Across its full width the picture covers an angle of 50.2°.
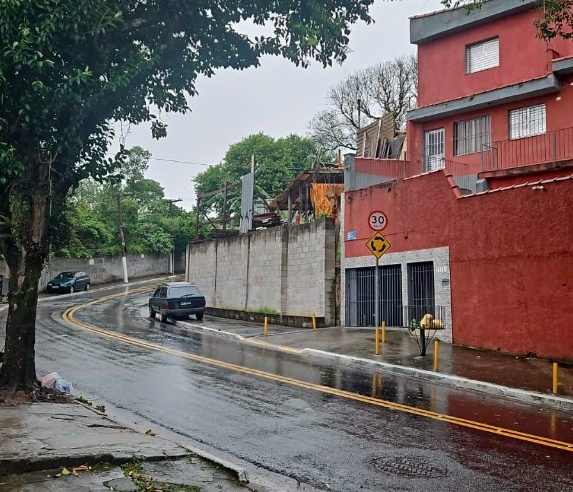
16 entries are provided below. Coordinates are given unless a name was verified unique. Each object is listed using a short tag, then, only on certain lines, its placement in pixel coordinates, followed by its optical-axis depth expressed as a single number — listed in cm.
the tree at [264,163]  5316
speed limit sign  1681
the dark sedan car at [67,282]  4478
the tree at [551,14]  1110
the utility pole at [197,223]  3449
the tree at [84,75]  884
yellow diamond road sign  1599
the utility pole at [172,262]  6229
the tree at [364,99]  5306
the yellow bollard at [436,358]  1370
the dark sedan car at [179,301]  2659
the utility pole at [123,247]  5523
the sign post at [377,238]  1602
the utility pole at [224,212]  3253
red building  1517
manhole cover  641
